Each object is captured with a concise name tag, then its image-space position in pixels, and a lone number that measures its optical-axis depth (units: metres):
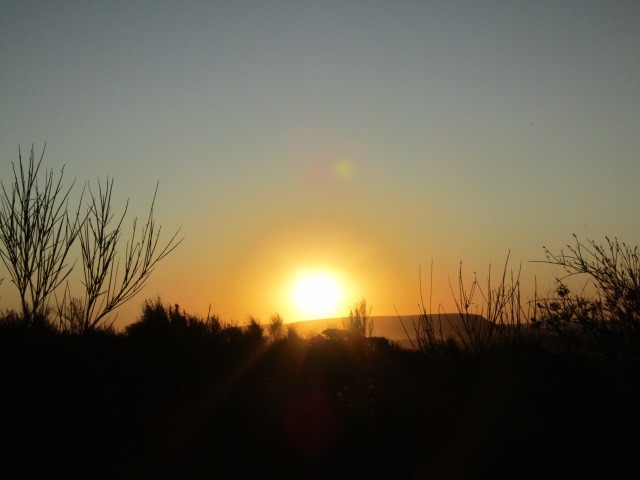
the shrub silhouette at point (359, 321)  22.56
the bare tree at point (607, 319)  5.22
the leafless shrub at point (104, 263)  6.82
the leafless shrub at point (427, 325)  6.91
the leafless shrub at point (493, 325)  7.08
